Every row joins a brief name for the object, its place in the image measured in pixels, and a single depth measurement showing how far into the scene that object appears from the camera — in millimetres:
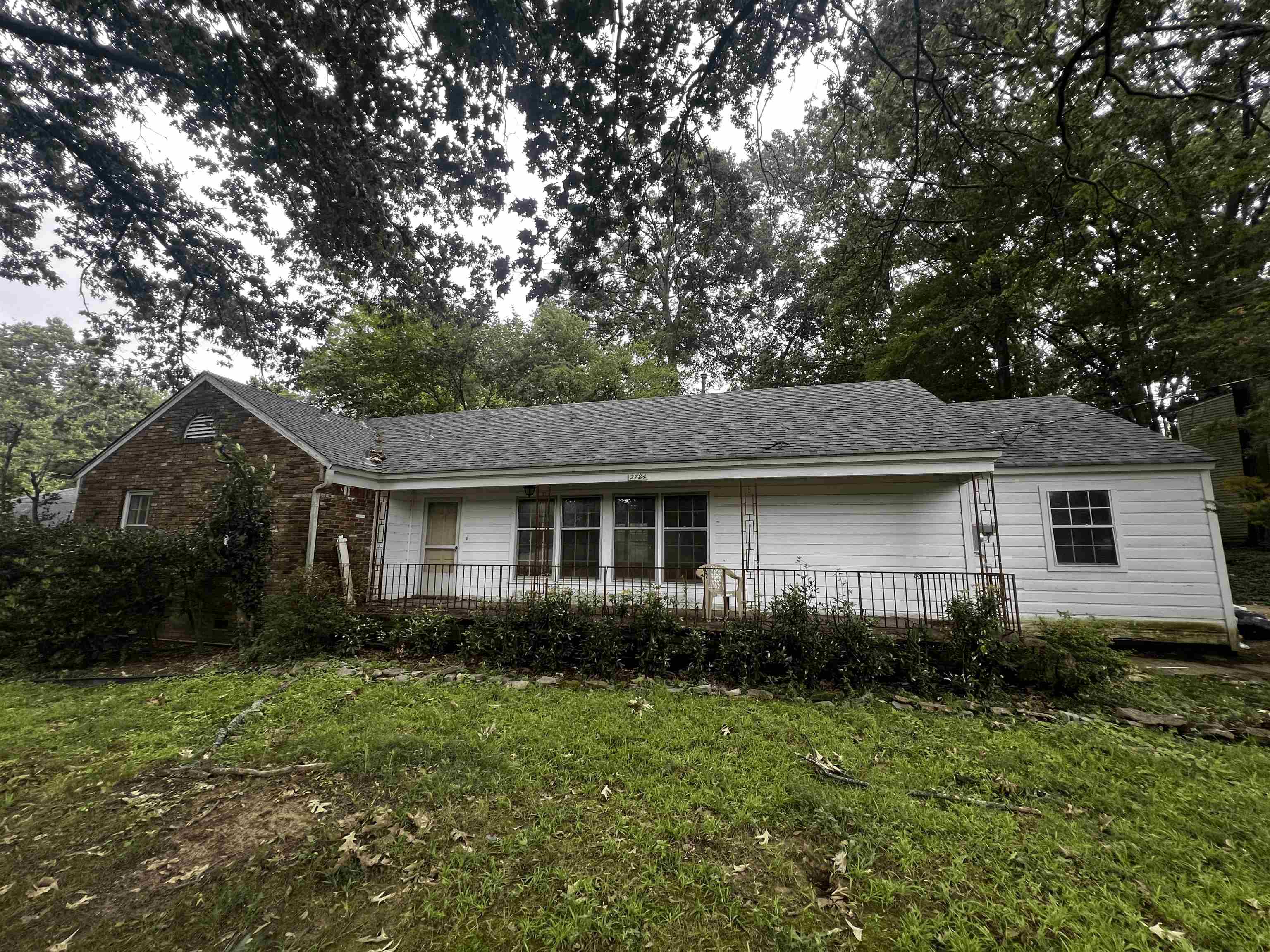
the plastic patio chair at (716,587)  7465
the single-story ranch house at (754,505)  8133
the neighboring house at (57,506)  10414
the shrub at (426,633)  7617
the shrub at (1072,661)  5668
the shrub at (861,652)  6059
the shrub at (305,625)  7488
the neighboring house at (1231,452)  14539
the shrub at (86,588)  7203
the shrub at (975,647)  5891
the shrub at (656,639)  6633
